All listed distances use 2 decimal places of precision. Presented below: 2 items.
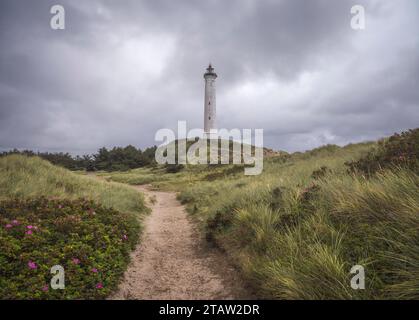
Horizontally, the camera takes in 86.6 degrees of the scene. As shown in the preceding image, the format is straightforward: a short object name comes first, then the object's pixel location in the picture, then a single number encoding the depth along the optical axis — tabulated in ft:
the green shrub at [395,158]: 19.81
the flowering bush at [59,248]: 11.63
